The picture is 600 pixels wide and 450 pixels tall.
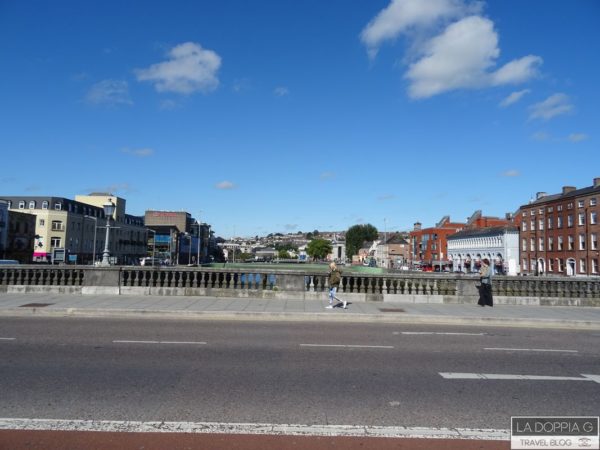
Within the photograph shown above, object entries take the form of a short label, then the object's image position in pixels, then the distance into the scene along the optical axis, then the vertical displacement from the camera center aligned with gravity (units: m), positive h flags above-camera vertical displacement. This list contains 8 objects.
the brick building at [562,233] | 64.12 +5.25
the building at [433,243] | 117.68 +5.63
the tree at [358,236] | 185.75 +10.83
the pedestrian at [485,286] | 16.53 -0.70
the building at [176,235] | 126.81 +7.01
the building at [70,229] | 81.56 +5.38
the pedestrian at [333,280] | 15.86 -0.58
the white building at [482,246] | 85.62 +4.02
